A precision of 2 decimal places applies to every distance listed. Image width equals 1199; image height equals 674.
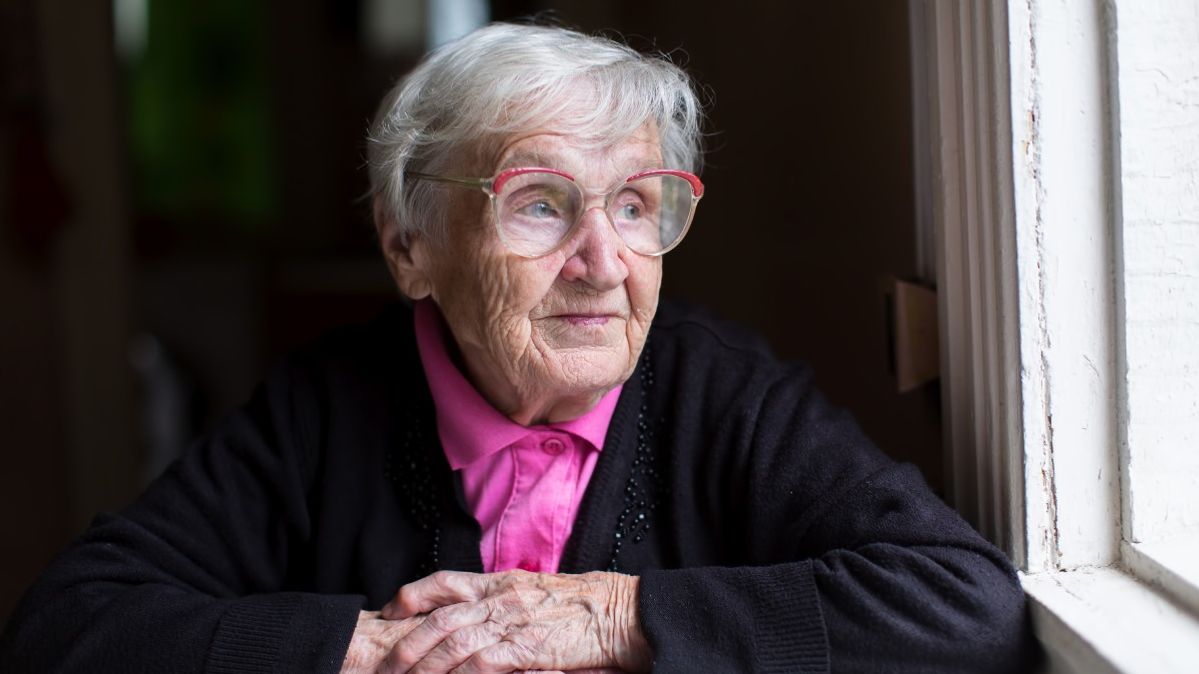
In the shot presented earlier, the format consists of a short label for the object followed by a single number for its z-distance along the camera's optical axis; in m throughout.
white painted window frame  1.20
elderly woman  1.27
